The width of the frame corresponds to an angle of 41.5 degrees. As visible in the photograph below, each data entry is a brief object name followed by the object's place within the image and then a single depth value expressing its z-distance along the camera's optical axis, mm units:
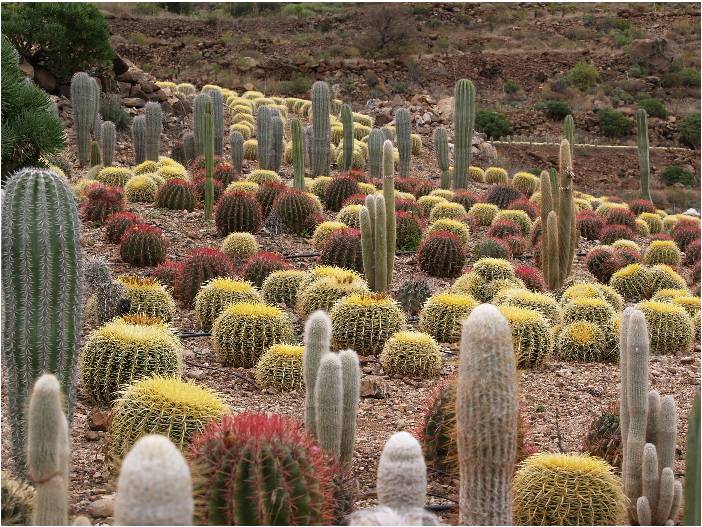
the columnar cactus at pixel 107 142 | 16391
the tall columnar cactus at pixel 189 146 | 17797
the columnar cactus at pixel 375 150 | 17266
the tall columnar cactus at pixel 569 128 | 15289
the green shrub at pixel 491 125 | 35688
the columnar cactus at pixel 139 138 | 16406
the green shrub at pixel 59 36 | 19875
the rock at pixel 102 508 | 4784
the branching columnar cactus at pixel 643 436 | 4988
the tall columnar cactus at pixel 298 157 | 14773
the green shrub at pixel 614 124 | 37750
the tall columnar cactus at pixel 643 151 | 21322
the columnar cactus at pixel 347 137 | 17891
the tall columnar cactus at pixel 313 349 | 4891
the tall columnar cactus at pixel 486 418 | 3590
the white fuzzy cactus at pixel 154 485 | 2355
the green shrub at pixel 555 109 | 39188
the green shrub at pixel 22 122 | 7801
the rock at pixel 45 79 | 20266
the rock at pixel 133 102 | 21844
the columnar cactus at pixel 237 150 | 16391
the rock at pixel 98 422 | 6133
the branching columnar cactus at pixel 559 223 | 10508
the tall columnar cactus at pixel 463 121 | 17266
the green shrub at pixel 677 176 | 32500
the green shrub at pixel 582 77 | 43531
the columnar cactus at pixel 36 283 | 4859
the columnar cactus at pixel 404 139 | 19000
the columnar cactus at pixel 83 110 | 16234
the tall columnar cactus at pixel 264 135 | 16441
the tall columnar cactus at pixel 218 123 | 17906
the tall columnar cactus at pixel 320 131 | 17078
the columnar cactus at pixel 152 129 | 16312
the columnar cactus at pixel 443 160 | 18531
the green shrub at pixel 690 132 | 37250
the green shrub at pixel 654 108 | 39531
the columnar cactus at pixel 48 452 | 3256
